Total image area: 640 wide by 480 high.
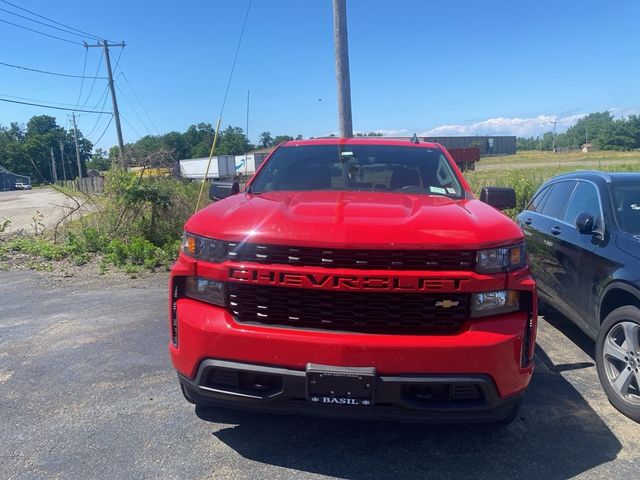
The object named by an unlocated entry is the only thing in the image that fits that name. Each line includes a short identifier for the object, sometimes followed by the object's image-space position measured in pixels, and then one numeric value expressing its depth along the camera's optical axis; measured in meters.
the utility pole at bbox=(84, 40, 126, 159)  35.66
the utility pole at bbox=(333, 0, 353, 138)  9.13
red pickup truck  2.56
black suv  3.52
